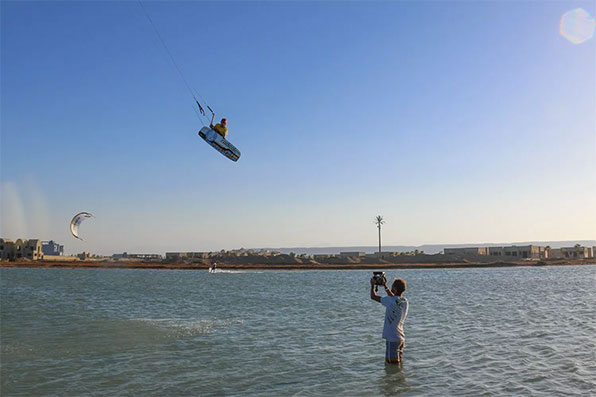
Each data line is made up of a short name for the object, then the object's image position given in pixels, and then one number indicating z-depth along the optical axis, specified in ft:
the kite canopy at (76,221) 129.80
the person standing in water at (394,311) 32.63
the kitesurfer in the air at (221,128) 47.67
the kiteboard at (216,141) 47.50
